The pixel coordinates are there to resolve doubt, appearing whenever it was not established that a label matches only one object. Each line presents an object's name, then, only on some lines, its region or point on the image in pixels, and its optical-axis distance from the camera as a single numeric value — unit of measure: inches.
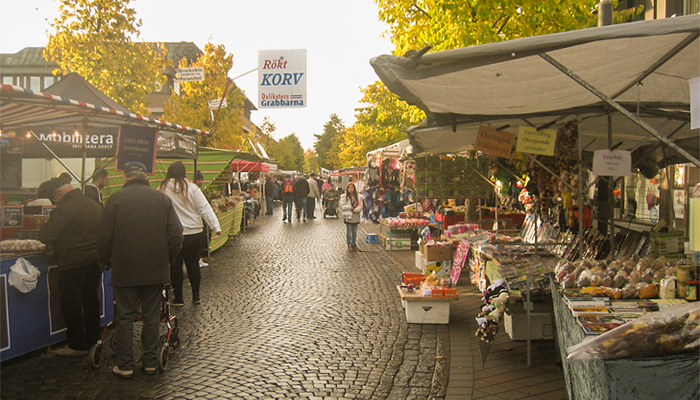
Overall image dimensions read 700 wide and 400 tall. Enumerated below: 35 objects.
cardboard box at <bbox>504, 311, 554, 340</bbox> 228.8
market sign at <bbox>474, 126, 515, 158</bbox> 244.8
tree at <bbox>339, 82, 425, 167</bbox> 1381.6
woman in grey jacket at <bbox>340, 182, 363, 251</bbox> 573.6
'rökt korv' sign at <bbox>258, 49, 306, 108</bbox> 649.0
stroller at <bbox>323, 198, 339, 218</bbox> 1107.3
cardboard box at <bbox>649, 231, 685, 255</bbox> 208.5
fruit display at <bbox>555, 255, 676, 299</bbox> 166.7
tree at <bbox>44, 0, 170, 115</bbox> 661.3
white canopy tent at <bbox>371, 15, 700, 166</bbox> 127.4
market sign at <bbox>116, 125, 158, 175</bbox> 294.9
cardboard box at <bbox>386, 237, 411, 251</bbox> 593.9
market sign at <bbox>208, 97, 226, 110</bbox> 843.4
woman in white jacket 310.0
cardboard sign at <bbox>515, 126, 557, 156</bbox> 216.7
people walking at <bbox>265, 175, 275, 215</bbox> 1218.0
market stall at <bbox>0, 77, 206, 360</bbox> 213.2
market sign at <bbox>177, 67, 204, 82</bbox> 706.8
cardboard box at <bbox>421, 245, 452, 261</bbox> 402.9
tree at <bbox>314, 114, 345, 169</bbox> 4753.9
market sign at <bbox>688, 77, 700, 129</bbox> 117.6
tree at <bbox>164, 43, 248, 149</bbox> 1098.4
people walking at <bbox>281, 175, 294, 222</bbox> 981.2
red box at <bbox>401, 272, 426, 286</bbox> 313.0
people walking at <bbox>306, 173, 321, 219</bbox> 1008.0
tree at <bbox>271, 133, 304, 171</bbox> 3427.7
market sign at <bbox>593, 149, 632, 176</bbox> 200.1
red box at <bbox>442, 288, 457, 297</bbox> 284.4
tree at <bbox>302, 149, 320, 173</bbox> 5177.2
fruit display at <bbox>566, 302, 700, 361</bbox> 113.3
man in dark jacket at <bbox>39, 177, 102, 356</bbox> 224.2
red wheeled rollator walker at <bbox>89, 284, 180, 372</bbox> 210.1
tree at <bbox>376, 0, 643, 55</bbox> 438.0
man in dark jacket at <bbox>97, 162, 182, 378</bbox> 200.5
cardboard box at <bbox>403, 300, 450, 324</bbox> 285.6
